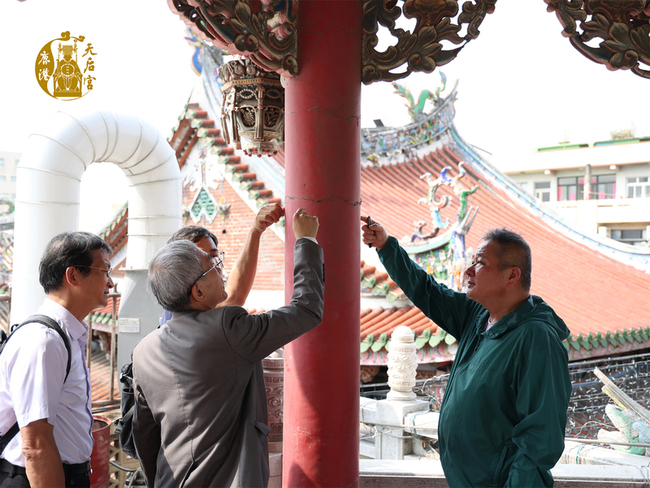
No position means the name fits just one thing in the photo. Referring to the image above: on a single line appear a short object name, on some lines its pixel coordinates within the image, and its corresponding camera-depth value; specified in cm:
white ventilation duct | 456
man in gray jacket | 159
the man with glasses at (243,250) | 216
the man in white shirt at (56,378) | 156
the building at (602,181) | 2072
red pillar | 215
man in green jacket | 159
